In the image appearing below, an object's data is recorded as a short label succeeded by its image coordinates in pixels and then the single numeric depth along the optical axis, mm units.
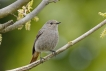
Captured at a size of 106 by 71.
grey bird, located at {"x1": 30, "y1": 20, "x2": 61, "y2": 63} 8953
